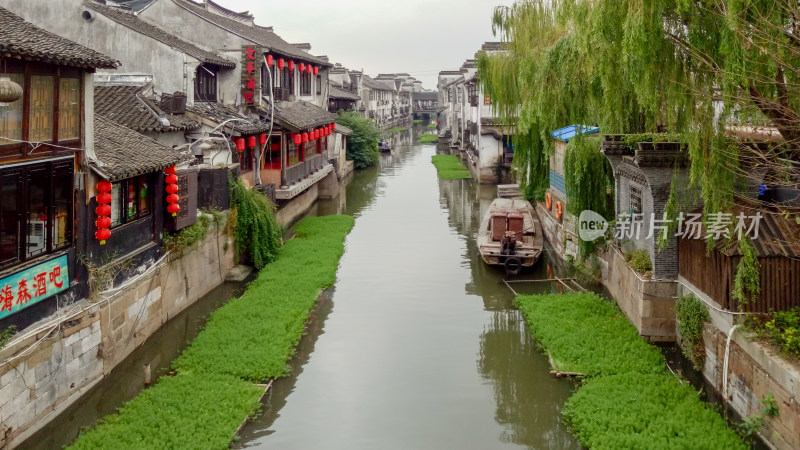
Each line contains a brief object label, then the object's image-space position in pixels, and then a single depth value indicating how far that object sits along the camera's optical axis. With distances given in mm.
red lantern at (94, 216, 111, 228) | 11672
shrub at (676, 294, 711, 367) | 12180
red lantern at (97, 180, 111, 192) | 11703
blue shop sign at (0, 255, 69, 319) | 9287
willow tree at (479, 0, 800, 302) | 9688
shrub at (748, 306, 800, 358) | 9305
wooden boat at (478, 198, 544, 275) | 19859
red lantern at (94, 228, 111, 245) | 11742
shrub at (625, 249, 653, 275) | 14609
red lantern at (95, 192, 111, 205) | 11664
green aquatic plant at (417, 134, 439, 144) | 77619
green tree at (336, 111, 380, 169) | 47375
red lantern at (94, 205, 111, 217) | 11702
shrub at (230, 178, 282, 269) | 19359
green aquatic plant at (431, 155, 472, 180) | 44000
